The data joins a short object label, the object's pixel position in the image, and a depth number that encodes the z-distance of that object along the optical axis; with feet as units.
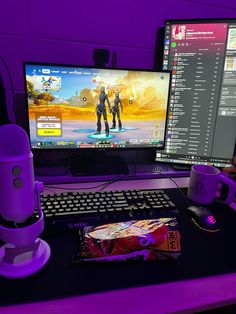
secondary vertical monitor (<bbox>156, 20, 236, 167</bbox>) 3.43
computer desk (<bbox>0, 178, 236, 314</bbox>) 1.54
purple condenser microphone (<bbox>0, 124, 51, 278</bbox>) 1.55
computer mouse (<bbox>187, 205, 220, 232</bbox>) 2.36
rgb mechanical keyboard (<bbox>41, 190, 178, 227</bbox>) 2.29
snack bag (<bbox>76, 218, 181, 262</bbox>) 1.88
